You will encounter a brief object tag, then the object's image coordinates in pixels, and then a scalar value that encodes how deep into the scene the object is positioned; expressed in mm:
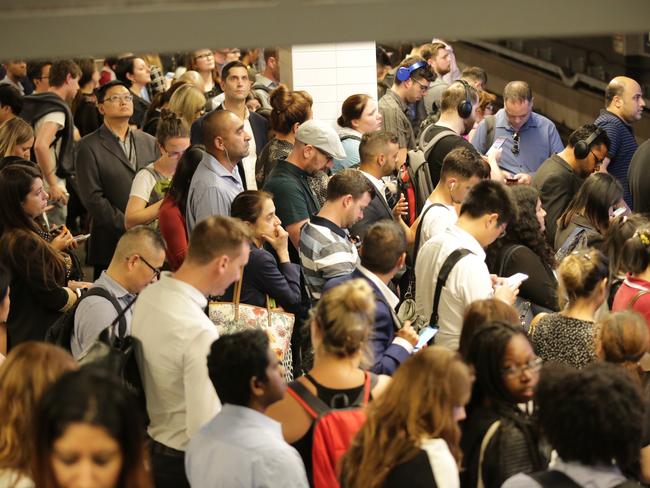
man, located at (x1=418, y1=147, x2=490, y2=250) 10382
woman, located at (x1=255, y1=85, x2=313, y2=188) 12571
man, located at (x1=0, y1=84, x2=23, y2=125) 15325
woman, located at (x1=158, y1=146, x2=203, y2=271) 10664
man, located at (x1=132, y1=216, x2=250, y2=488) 6991
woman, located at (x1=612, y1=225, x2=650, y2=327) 8891
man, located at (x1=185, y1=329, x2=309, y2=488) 6007
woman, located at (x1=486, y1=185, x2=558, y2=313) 9623
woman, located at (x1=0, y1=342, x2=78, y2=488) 5792
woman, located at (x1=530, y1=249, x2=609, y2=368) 8240
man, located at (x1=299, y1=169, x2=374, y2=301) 9798
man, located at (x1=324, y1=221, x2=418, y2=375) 8213
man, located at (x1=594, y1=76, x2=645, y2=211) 14237
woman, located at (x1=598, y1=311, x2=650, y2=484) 7555
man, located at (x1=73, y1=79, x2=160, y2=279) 13122
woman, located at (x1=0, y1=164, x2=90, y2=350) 9993
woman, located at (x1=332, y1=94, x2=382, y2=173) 13559
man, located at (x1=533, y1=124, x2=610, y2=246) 12625
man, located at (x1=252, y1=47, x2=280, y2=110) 17448
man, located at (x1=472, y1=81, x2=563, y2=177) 14908
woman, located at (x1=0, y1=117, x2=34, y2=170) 12793
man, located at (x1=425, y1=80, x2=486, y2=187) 13075
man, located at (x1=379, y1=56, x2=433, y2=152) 15781
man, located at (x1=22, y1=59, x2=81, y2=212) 15043
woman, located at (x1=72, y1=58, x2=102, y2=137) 17568
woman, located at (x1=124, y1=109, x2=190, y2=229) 11685
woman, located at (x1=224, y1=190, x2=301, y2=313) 9603
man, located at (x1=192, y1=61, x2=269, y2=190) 13565
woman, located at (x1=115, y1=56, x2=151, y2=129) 18401
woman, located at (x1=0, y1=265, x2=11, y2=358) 8428
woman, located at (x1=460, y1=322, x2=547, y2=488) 6507
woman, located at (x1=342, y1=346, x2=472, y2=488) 5856
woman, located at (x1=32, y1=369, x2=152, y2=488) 4765
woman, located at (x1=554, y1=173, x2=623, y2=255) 10651
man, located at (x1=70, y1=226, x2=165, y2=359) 8482
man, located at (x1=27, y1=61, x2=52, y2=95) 17286
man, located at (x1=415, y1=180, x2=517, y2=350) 8824
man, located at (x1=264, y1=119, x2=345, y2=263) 10980
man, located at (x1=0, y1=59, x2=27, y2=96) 19717
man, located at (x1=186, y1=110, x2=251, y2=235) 10624
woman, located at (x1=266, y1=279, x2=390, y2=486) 6806
